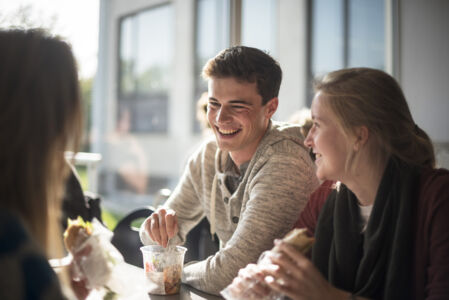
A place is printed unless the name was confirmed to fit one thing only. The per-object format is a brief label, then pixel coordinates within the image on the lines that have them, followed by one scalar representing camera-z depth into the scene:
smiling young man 1.51
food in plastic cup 1.36
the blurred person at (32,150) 0.73
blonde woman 1.17
